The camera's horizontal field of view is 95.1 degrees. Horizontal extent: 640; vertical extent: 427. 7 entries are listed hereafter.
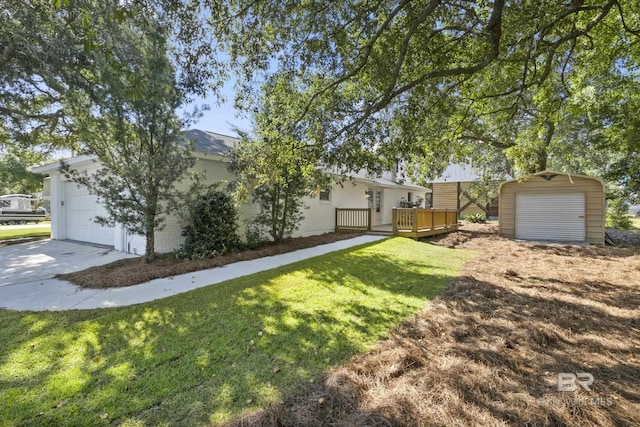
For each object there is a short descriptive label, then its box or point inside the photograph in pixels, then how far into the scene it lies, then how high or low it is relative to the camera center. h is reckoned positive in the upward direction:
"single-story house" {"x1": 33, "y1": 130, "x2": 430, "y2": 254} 8.34 +0.01
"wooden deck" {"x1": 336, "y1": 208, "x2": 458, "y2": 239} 12.14 -0.70
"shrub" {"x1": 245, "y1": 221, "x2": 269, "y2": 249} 8.91 -0.92
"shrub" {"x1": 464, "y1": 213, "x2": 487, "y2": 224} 21.69 -0.83
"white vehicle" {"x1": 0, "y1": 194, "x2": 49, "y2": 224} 21.48 -0.45
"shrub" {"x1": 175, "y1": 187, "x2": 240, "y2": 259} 7.45 -0.56
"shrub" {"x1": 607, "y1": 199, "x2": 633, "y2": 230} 19.41 -0.60
